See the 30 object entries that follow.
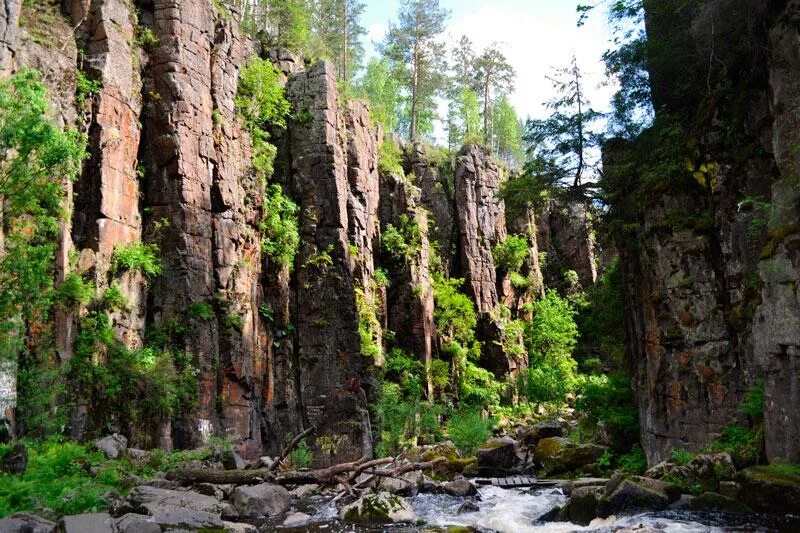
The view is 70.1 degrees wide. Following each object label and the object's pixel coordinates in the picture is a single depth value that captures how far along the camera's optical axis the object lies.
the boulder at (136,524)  8.29
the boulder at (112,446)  14.19
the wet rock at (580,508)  10.96
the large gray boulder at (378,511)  11.05
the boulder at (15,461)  10.35
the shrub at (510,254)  40.75
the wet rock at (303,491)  13.73
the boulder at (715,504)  10.46
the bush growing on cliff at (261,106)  26.20
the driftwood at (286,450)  12.36
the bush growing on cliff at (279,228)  25.61
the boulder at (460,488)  14.60
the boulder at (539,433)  23.20
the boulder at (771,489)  9.90
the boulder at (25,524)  7.22
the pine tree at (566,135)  18.41
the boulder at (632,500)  10.98
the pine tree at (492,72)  51.31
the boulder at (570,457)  18.16
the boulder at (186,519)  9.23
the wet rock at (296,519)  10.89
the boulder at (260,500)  11.30
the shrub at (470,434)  23.89
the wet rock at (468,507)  12.52
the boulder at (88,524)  7.46
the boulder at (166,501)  9.75
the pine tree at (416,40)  46.84
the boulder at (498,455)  19.28
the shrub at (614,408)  18.61
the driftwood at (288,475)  12.63
